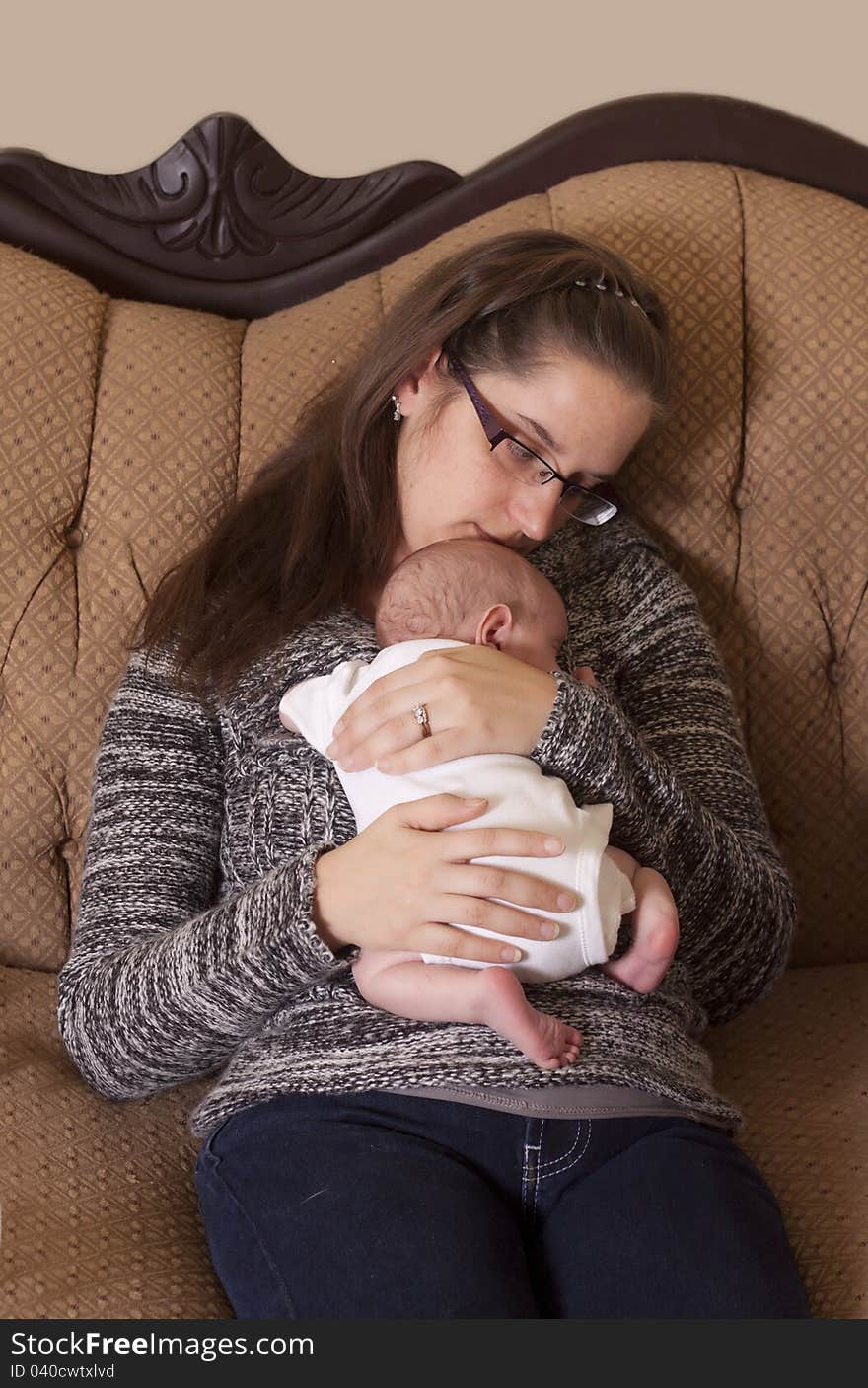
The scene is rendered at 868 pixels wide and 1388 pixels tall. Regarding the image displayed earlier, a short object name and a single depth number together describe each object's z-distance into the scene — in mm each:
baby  1237
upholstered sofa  1796
